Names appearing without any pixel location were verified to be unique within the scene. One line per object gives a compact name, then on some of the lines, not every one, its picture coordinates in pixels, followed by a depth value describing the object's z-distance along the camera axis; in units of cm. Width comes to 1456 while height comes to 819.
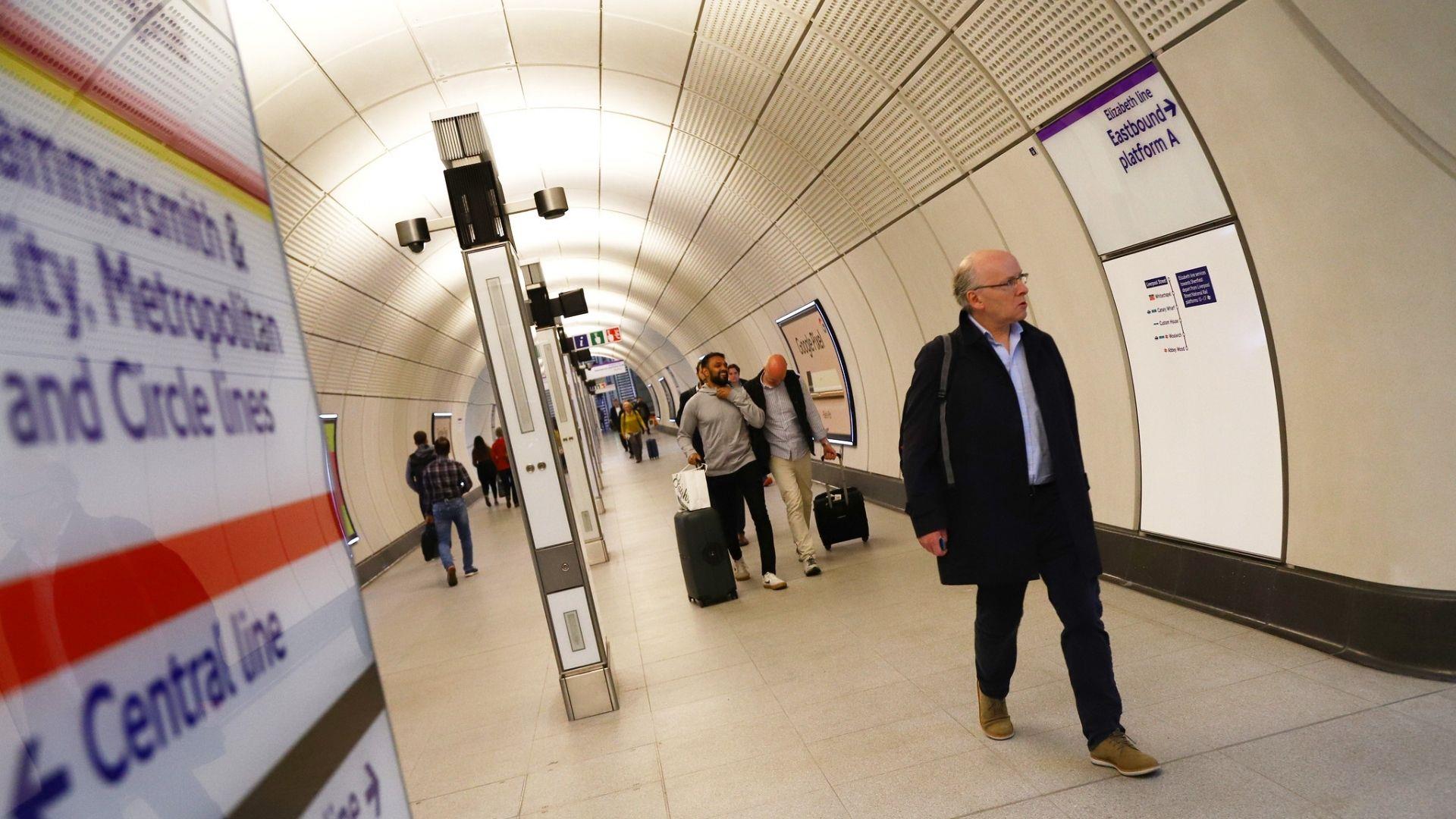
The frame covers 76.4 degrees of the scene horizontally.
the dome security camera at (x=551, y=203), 588
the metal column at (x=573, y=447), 1088
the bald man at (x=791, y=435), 816
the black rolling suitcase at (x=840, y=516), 894
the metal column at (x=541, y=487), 548
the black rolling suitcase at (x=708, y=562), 761
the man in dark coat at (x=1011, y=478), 362
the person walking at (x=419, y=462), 1196
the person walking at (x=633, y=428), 2770
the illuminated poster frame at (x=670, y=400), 4388
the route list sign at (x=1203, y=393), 506
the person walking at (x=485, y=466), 1952
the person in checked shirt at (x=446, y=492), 1152
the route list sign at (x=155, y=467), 78
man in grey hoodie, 789
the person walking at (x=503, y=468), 2058
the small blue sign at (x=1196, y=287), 525
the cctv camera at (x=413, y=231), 574
